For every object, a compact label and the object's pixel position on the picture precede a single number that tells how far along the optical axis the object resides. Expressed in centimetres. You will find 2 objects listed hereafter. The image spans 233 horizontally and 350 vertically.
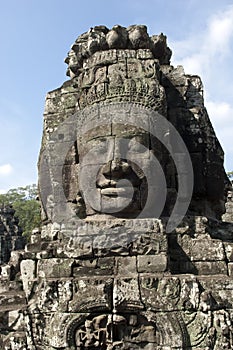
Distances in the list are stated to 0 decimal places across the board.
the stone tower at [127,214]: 451
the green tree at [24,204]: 3597
